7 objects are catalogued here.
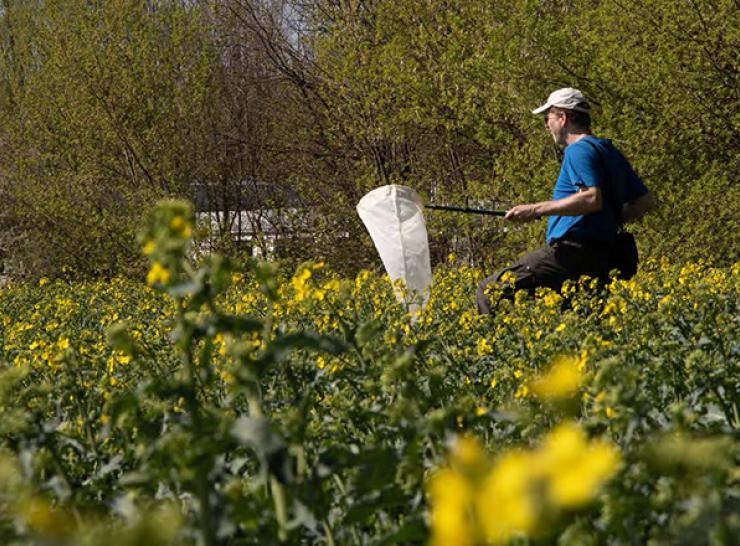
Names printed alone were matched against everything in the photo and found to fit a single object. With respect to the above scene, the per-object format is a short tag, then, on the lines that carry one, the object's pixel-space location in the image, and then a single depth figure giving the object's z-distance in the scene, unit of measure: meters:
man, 15.82
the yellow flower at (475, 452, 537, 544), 4.56
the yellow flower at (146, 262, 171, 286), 8.51
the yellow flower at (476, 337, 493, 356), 14.86
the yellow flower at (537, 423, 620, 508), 4.44
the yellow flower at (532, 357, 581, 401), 7.51
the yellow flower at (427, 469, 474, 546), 4.68
